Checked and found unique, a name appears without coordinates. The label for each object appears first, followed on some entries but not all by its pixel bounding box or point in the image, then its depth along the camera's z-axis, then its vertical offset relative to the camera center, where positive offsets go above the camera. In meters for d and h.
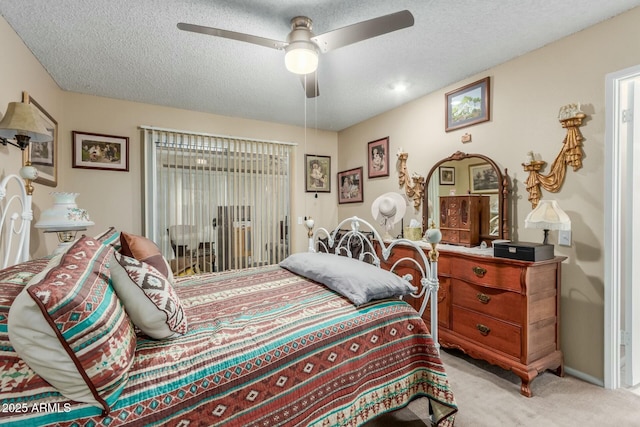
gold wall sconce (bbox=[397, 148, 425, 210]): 3.37 +0.33
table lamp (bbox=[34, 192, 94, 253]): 2.05 -0.05
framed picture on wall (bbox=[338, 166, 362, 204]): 4.37 +0.37
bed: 0.84 -0.56
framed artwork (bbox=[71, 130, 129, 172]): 3.19 +0.68
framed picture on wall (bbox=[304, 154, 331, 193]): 4.52 +0.58
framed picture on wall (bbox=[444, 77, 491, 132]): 2.72 +1.04
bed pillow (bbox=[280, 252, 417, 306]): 1.62 -0.43
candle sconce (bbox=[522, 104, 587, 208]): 2.13 +0.37
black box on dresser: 2.01 -0.31
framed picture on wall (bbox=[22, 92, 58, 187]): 2.26 +0.49
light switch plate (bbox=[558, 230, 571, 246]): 2.19 -0.22
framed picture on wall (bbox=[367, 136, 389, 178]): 3.86 +0.72
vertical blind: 3.56 +0.14
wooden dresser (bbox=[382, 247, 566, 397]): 2.02 -0.80
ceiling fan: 1.59 +1.04
